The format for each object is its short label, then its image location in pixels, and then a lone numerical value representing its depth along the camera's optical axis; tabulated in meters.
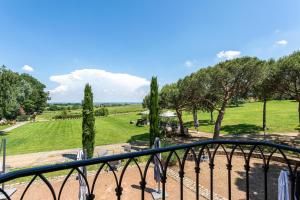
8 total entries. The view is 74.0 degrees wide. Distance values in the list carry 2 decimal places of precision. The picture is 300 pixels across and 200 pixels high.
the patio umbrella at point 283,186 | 2.27
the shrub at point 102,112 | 57.50
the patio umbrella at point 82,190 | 7.28
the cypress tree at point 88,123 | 14.50
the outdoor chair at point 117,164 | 12.40
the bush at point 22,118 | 48.34
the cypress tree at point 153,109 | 16.44
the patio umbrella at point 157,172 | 8.71
